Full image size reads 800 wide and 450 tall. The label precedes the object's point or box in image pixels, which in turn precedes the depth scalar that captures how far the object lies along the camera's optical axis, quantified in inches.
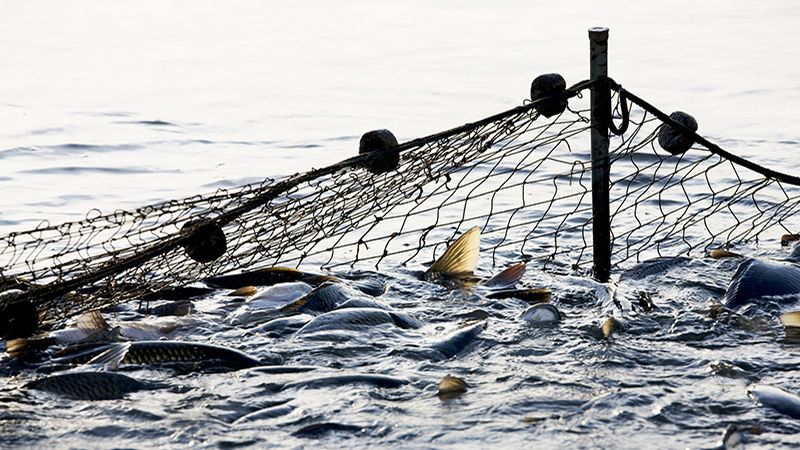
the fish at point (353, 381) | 415.2
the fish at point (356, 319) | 478.6
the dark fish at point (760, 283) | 502.0
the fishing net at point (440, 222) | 472.7
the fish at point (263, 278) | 565.9
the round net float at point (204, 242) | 466.0
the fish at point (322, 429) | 377.4
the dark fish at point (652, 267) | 562.8
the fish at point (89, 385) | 410.0
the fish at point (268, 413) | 389.7
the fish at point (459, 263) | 565.0
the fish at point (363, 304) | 503.5
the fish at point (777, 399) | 378.3
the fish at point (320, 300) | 510.9
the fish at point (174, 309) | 521.3
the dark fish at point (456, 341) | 449.7
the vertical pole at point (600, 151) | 503.2
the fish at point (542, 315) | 488.7
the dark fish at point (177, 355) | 437.4
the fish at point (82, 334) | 462.9
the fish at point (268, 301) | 505.7
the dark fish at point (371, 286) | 553.4
